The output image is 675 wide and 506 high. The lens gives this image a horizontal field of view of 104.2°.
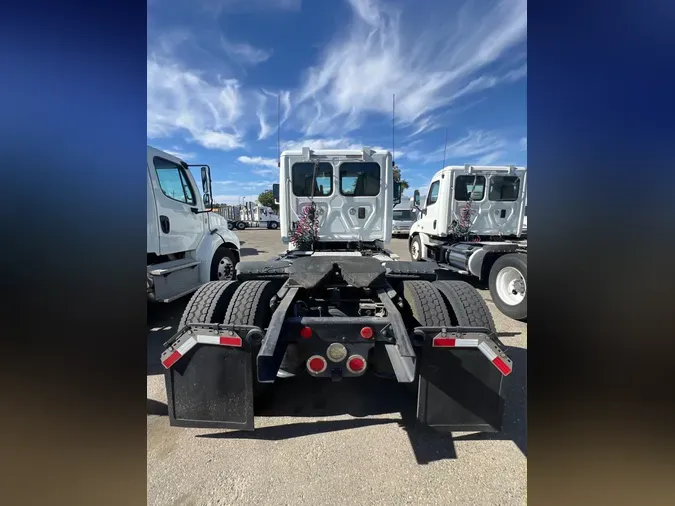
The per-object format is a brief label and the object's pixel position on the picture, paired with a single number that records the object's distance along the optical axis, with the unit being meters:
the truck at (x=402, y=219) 19.80
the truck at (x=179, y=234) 4.00
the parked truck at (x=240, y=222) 25.60
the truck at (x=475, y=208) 6.75
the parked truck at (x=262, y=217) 31.09
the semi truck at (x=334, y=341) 1.72
